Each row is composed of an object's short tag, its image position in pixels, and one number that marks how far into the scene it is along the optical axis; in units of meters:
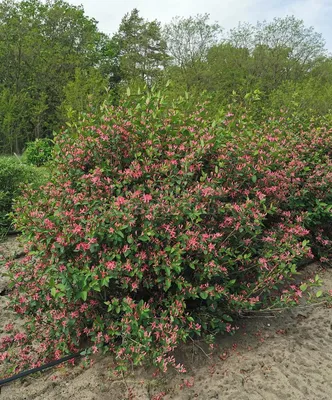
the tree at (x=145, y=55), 21.27
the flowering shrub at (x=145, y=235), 2.04
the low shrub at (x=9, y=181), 4.85
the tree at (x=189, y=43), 18.05
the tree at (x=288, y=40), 18.92
